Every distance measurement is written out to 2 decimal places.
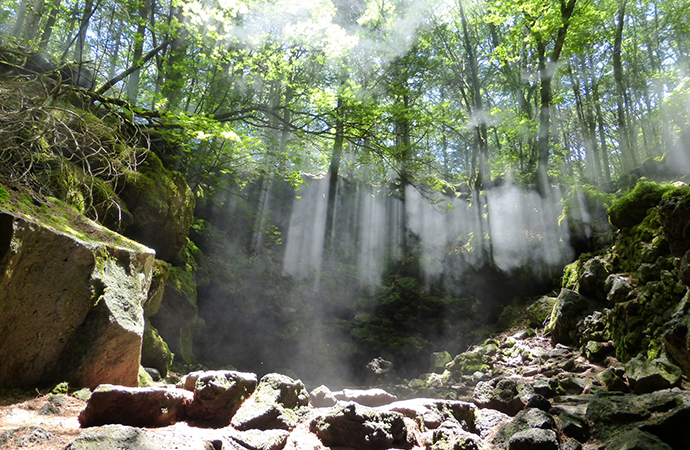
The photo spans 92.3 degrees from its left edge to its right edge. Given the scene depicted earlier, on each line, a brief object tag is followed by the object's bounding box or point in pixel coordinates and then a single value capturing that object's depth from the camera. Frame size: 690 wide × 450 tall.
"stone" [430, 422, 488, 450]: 2.63
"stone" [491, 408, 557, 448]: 2.83
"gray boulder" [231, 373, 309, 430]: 2.67
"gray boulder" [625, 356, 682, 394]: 3.09
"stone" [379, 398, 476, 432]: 3.13
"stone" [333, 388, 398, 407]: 4.06
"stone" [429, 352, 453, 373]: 8.36
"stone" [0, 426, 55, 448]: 1.66
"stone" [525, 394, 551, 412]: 3.34
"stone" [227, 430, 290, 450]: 2.28
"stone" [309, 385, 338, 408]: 3.91
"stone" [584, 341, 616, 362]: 4.65
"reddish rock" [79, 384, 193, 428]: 2.06
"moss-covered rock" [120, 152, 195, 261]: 5.92
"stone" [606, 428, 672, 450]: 2.11
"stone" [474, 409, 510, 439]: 3.32
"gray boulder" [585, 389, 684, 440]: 2.63
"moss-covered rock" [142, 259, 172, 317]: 5.30
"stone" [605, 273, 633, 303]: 4.94
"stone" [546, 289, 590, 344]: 5.68
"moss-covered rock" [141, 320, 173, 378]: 4.95
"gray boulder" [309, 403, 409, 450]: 2.55
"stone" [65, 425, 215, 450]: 1.62
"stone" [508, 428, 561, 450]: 2.50
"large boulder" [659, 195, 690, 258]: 3.40
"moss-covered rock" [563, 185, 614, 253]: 8.39
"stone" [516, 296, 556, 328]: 7.12
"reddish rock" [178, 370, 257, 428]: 2.58
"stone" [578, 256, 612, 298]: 5.74
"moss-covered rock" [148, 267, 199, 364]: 6.88
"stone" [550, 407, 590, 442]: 2.74
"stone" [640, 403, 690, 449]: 2.24
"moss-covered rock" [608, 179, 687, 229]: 5.53
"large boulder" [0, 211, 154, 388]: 2.48
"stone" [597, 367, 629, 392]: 3.52
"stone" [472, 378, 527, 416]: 3.69
